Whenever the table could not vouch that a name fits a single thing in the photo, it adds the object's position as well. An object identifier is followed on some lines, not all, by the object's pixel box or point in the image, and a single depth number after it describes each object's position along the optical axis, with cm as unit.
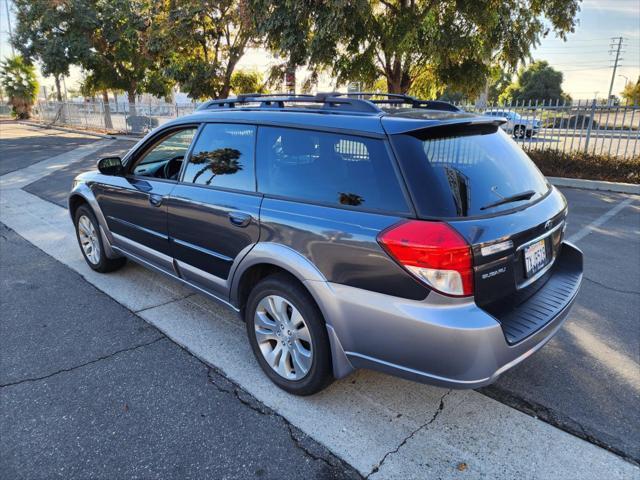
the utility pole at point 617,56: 7169
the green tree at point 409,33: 908
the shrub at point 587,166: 989
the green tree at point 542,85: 5775
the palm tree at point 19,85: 3937
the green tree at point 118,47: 2131
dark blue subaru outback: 218
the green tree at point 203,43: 1434
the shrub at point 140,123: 2403
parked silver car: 1164
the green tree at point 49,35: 2456
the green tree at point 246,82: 1828
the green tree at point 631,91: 4056
